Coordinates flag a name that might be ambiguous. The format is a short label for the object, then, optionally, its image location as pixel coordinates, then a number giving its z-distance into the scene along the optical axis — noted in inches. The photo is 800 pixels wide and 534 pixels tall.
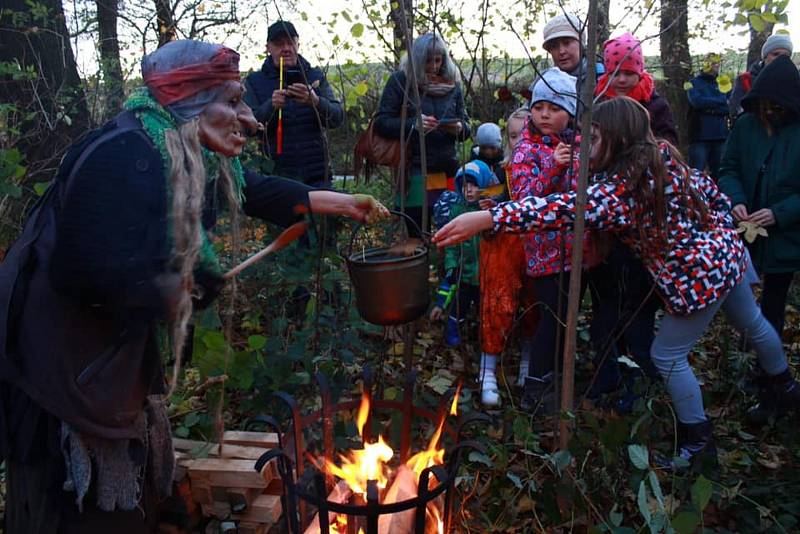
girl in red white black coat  98.2
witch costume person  58.7
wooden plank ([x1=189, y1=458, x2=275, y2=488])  93.7
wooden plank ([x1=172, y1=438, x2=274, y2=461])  99.3
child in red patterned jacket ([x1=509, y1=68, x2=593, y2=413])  126.7
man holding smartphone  159.3
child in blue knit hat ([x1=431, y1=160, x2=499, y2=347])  147.8
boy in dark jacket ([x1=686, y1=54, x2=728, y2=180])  278.1
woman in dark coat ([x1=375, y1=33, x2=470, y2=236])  151.2
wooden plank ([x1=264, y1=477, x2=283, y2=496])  99.8
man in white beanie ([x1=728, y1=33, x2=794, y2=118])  196.1
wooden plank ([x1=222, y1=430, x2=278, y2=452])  102.6
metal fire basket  64.4
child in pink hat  138.9
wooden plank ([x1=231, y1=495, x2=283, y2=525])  94.4
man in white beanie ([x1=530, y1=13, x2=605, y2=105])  144.4
